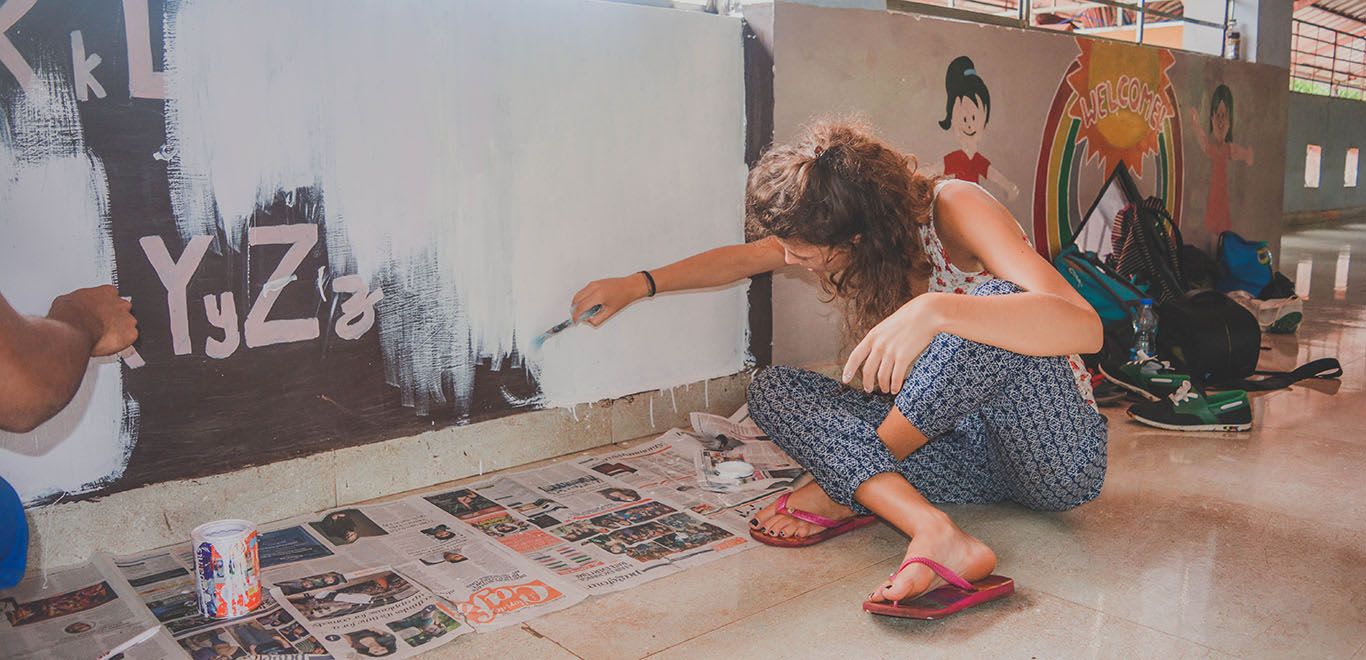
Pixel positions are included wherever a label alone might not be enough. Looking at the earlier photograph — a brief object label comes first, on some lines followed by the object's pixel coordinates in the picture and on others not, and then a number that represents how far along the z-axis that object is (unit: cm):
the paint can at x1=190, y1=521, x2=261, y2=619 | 162
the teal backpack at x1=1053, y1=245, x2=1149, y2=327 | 339
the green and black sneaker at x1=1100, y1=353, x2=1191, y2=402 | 303
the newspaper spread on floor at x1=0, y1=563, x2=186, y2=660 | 154
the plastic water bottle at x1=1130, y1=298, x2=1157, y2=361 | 333
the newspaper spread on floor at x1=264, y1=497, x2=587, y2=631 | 172
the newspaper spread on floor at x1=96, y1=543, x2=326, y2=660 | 155
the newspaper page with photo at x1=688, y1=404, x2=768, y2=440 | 267
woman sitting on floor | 158
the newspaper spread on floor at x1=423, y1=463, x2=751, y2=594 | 188
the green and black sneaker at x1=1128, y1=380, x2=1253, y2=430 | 274
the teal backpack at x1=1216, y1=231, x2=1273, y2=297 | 463
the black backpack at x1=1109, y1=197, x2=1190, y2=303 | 409
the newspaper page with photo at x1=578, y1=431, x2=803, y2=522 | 223
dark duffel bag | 325
